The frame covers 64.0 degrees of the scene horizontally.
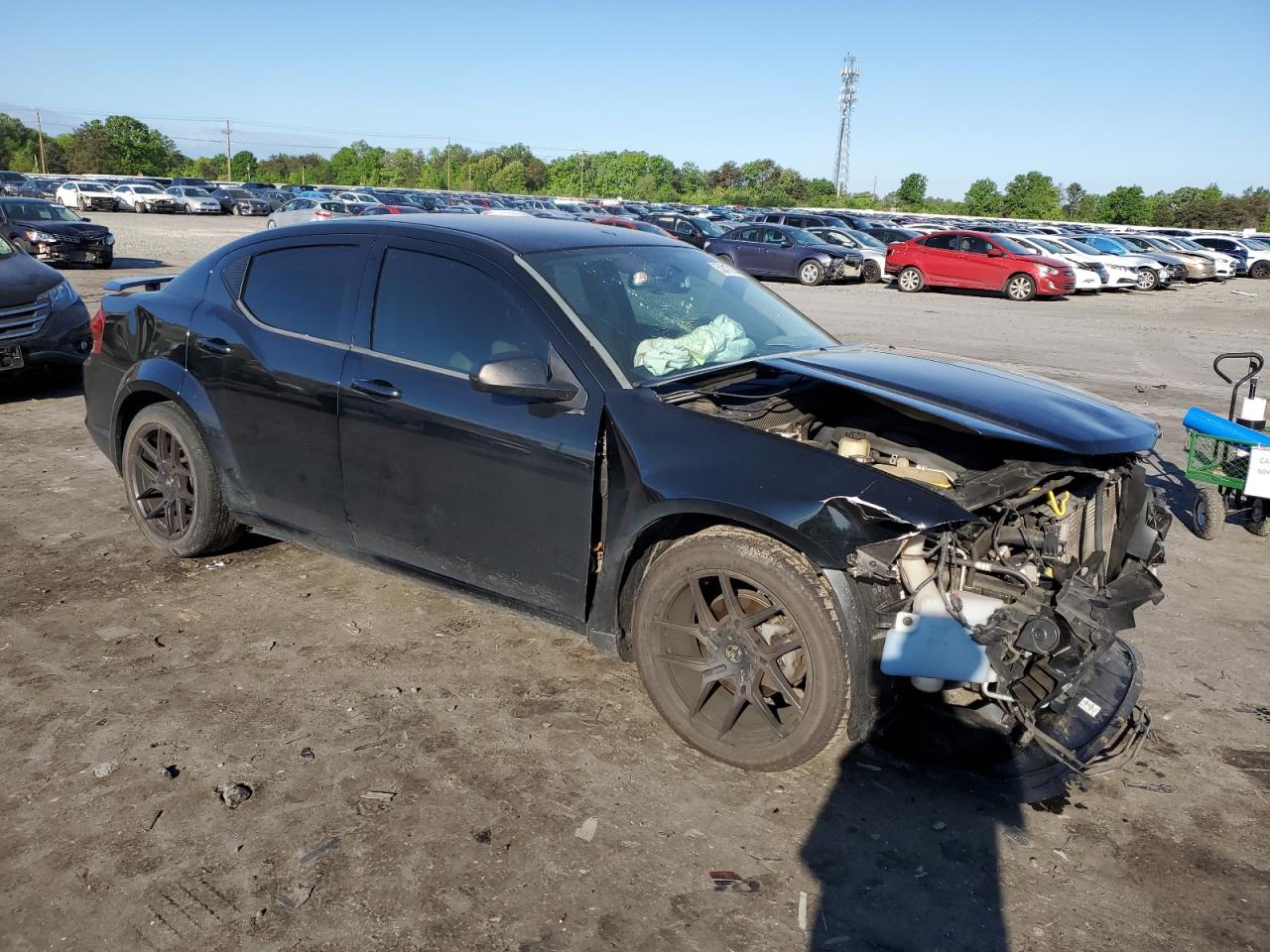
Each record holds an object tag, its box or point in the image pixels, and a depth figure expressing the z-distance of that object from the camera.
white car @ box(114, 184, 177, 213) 52.47
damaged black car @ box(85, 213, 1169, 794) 3.26
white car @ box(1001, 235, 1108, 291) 27.17
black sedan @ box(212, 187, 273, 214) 56.09
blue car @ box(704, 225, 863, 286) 28.02
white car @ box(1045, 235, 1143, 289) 28.81
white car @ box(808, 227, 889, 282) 29.75
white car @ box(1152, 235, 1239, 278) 35.47
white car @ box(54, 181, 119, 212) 50.81
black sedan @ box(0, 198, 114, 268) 22.06
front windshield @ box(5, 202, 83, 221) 23.81
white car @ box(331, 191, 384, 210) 41.33
